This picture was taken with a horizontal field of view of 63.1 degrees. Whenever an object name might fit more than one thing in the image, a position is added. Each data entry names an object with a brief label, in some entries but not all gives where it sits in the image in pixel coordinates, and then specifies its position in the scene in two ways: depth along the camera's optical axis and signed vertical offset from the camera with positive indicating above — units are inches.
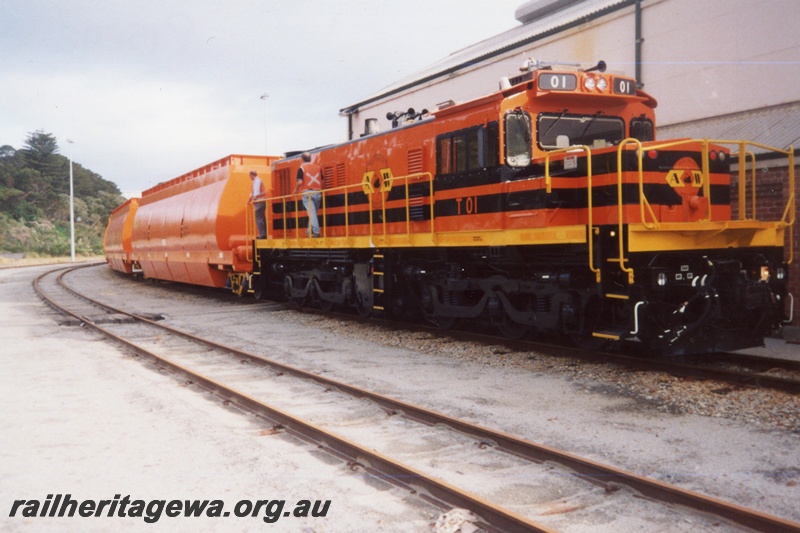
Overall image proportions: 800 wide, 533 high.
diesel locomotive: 276.5 +7.0
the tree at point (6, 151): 3021.7 +455.0
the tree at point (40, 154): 2815.0 +408.5
